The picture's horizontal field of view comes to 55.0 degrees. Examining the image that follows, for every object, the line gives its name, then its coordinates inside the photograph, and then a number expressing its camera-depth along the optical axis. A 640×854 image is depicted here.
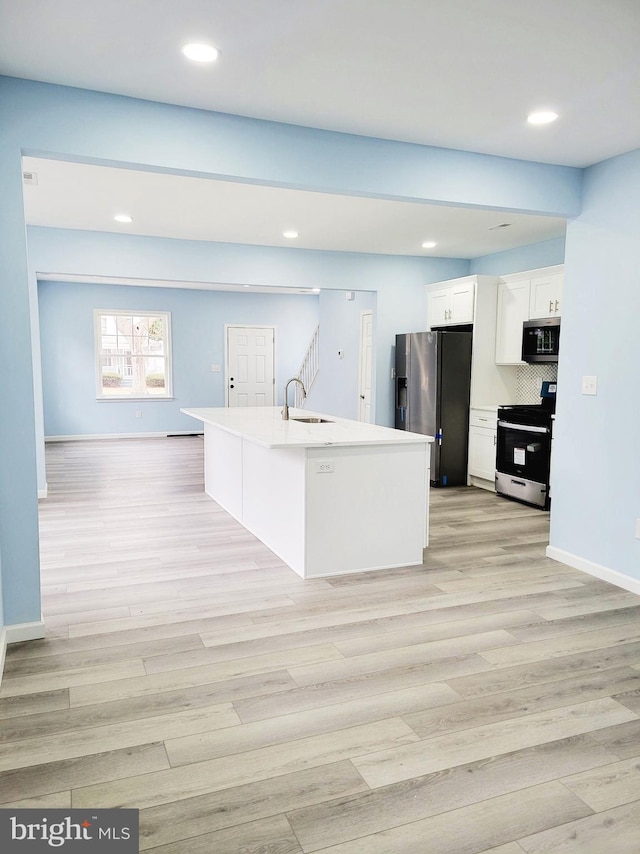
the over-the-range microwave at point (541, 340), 5.51
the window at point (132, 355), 10.09
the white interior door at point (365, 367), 8.41
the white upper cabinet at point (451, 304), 6.45
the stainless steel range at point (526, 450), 5.41
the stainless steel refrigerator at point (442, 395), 6.38
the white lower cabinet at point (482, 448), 6.23
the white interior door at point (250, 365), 10.87
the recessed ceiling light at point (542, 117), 2.93
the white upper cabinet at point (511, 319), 6.02
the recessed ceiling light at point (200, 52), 2.35
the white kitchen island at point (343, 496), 3.69
